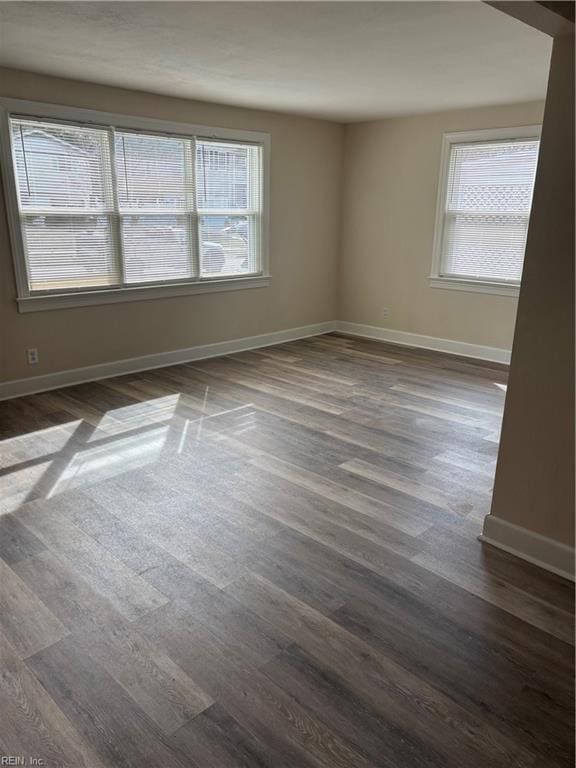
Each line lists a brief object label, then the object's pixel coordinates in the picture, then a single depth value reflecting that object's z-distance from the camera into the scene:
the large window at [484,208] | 5.29
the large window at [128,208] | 4.25
